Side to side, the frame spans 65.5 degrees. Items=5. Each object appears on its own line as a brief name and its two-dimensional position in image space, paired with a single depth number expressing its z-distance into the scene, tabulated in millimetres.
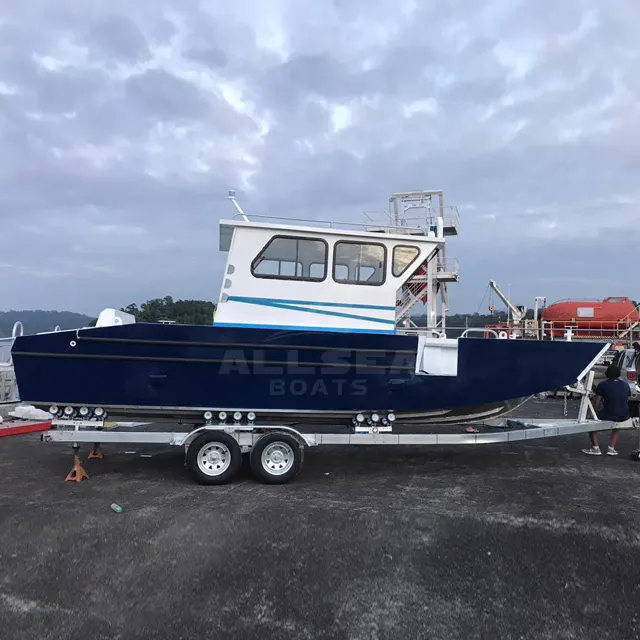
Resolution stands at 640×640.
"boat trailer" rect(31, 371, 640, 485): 5562
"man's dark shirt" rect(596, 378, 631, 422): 6797
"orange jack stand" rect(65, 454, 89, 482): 5758
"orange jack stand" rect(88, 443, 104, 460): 6918
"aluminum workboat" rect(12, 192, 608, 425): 5586
